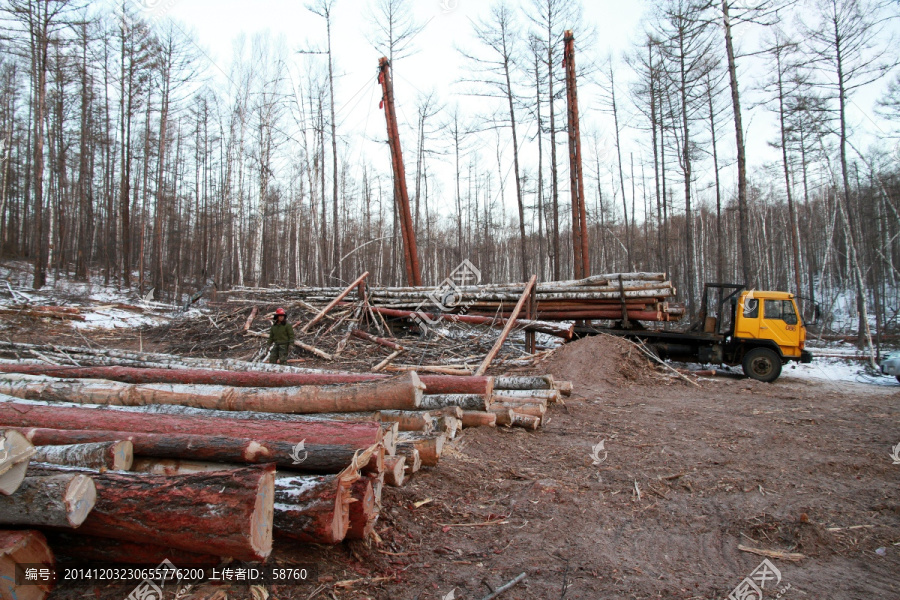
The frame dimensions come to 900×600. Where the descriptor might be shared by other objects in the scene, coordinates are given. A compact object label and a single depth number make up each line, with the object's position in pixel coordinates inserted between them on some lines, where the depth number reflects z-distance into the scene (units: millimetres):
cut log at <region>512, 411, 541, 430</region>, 6270
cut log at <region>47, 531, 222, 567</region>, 2635
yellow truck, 12250
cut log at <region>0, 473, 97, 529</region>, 2355
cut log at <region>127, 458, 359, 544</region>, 2721
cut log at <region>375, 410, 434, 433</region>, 5059
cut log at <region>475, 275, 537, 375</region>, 9267
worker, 10219
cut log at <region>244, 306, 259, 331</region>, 12938
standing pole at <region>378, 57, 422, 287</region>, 14750
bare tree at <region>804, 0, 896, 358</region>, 17078
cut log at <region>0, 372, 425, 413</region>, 4840
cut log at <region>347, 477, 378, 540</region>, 2969
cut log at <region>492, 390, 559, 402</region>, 7201
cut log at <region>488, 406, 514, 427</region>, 6160
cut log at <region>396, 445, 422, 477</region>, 4059
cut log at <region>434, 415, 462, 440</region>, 5297
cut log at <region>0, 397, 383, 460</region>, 3348
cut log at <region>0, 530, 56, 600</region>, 2305
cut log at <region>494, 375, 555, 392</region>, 7586
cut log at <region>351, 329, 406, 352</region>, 11326
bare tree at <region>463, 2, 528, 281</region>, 20844
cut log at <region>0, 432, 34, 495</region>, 2281
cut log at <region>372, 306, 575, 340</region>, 11562
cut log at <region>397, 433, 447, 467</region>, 4418
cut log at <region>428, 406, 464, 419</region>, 5512
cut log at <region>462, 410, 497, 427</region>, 6004
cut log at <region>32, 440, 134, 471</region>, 3000
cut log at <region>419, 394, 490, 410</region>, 5902
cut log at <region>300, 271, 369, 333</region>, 12234
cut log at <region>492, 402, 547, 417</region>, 6496
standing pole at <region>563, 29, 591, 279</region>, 15203
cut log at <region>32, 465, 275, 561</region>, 2406
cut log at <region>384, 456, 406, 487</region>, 3678
